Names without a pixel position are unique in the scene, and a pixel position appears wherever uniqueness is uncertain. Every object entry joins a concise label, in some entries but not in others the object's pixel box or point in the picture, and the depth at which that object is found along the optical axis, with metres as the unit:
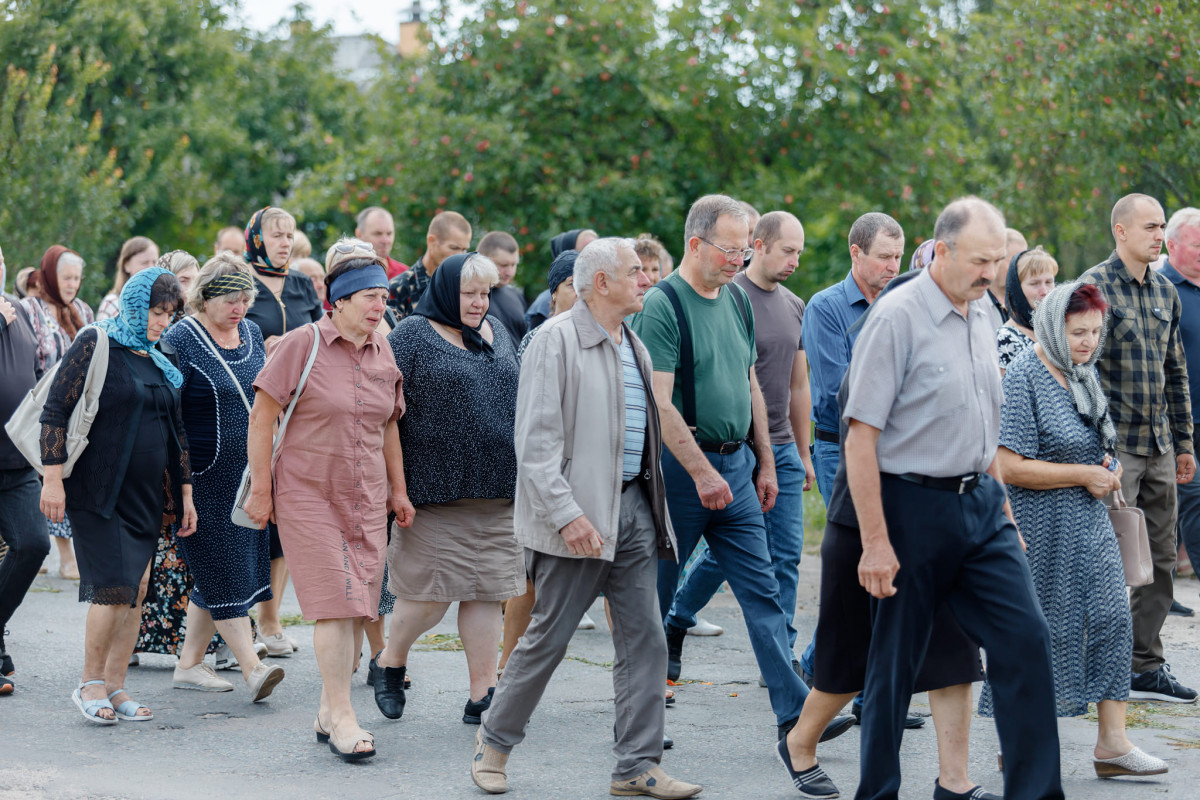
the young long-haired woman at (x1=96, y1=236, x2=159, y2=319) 17.59
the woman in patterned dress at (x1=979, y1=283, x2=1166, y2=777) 10.03
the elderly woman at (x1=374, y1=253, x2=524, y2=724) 11.81
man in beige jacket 9.63
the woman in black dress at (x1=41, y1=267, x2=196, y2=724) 11.80
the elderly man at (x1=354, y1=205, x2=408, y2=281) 18.73
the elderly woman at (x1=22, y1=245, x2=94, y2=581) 18.33
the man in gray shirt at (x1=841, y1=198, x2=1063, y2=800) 8.51
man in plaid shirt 12.56
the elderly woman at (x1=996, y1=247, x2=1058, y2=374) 11.79
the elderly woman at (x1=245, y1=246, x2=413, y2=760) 10.96
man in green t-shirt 10.49
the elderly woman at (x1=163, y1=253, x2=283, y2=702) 12.82
